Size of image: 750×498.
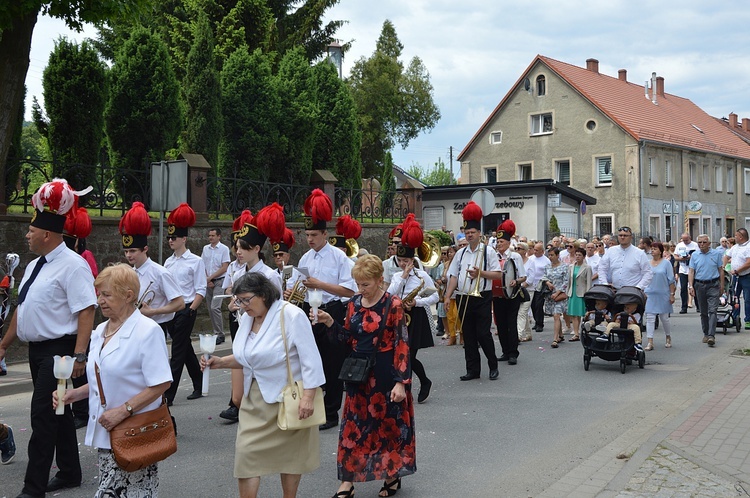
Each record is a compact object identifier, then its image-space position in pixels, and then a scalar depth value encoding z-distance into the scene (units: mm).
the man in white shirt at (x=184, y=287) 8219
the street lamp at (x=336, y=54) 31625
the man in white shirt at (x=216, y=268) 14062
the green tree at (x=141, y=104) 17047
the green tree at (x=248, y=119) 20766
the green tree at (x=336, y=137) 23969
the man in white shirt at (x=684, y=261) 20281
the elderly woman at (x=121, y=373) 4023
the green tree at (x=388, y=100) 47438
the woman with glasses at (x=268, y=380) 4520
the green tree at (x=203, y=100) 20703
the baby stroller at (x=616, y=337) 11062
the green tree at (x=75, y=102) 15102
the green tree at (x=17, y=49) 10711
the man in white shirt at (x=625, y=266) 12555
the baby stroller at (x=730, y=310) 15070
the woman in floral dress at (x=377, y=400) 5449
